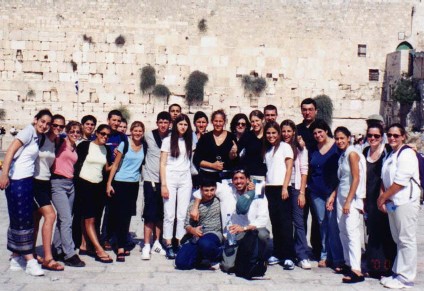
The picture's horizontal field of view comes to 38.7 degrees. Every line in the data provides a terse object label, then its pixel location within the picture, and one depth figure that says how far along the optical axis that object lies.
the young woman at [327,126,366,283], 6.06
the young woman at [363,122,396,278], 6.17
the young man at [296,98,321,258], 7.02
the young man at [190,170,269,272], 6.24
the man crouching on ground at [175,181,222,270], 6.34
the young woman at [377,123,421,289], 5.66
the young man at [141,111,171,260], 7.12
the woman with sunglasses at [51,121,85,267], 6.41
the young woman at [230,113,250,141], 7.25
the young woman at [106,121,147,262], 6.93
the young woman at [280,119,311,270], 6.68
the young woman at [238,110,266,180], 6.64
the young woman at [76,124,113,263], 6.78
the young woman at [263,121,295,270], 6.58
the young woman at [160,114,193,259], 6.93
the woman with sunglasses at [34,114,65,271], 6.17
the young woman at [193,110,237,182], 6.79
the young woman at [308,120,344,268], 6.56
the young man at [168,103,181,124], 7.67
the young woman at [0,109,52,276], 5.88
